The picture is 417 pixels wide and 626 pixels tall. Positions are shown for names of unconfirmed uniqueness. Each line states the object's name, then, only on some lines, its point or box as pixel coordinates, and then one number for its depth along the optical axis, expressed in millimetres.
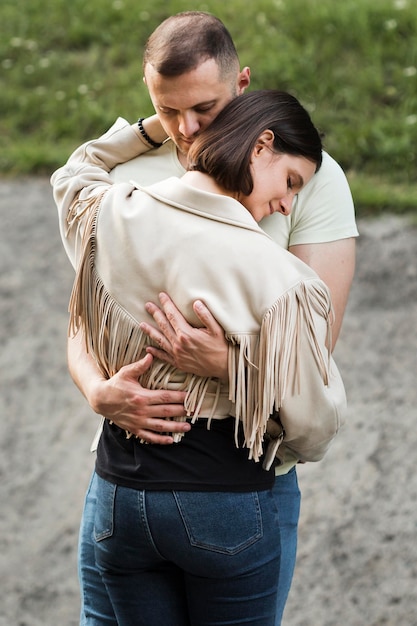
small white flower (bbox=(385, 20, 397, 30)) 9640
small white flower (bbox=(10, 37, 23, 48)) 11074
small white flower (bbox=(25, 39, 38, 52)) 11053
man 3172
